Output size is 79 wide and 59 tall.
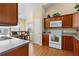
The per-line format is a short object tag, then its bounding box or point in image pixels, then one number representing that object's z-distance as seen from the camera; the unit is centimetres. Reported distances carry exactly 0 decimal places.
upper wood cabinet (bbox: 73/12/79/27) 196
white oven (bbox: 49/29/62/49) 244
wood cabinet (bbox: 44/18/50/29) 288
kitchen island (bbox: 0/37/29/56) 64
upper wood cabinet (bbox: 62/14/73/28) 239
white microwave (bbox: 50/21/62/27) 258
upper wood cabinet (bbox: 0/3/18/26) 68
